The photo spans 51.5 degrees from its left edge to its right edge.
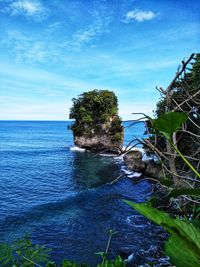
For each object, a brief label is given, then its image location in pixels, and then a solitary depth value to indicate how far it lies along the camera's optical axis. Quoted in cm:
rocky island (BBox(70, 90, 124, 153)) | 3588
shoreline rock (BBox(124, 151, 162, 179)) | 2214
